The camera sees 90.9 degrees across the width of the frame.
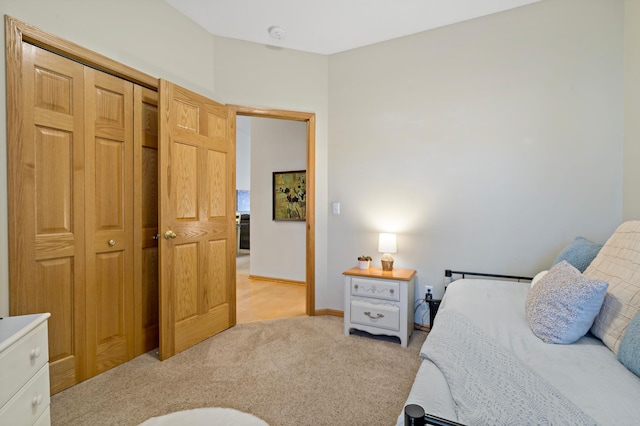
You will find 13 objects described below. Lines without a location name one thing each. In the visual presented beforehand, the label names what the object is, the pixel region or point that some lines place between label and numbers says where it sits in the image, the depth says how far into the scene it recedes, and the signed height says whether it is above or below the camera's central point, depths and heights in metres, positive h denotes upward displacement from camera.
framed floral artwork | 4.76 +0.16
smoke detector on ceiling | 2.95 +1.66
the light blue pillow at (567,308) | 1.31 -0.44
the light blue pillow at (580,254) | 1.83 -0.29
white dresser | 1.15 -0.66
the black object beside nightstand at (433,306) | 2.77 -0.89
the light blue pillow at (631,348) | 1.04 -0.49
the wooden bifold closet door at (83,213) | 1.78 -0.05
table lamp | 2.93 -0.39
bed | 0.85 -0.54
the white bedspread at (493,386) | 0.82 -0.54
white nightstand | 2.66 -0.84
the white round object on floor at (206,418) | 1.65 -1.14
